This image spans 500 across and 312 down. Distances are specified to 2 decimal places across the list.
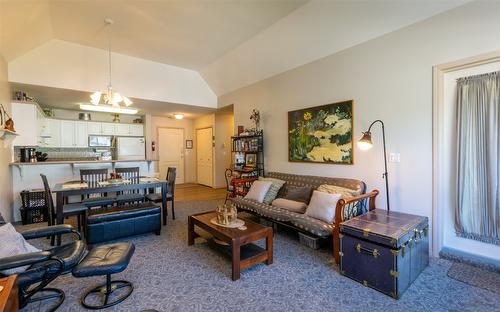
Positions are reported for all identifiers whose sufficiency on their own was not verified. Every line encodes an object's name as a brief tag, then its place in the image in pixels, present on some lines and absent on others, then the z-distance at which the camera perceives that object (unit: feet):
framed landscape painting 11.49
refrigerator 22.45
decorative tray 8.85
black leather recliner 5.19
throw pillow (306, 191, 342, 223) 9.48
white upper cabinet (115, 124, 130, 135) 22.47
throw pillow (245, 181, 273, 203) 13.07
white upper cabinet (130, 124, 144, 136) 23.36
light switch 9.79
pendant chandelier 12.09
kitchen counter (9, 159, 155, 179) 14.20
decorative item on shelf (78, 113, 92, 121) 21.45
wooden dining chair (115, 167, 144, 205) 13.10
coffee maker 14.92
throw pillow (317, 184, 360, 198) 10.16
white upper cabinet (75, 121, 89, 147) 20.75
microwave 21.47
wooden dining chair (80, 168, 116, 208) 12.01
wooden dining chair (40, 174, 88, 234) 10.44
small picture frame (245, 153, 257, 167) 16.86
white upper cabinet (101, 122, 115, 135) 21.86
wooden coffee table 7.64
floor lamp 8.99
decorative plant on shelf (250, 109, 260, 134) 16.47
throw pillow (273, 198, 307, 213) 11.09
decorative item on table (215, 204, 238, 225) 9.08
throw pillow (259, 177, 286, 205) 13.08
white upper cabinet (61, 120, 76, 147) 20.06
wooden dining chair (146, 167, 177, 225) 13.00
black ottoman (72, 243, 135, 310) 5.98
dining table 10.44
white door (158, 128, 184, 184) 25.61
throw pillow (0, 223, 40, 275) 5.54
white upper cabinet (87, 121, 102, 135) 21.26
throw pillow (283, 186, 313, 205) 11.88
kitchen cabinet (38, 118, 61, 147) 19.10
